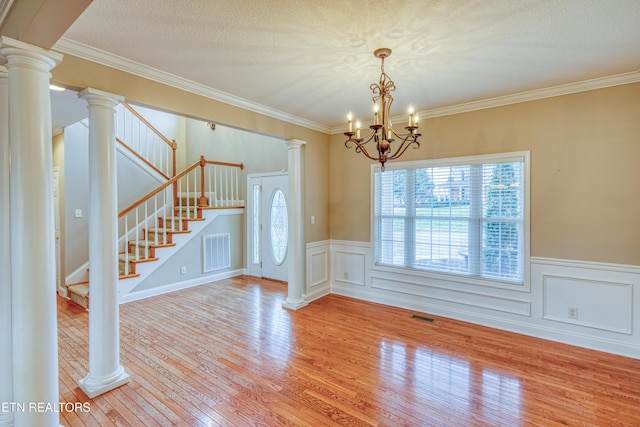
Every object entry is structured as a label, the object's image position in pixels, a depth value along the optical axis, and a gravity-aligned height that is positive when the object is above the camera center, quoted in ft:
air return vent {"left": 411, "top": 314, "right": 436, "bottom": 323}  12.83 -4.61
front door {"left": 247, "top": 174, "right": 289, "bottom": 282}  19.01 -1.05
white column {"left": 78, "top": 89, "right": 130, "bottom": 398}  7.82 -0.87
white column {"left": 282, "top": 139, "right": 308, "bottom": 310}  14.37 -0.70
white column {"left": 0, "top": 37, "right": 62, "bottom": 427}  5.78 -0.32
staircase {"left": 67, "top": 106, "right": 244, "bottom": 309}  15.78 -0.19
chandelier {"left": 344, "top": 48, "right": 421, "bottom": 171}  7.22 +2.00
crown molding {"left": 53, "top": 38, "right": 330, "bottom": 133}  7.50 +3.96
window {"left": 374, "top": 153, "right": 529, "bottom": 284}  11.66 -0.32
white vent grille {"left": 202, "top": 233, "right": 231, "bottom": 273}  18.74 -2.65
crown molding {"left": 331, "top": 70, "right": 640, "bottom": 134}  9.70 +4.01
